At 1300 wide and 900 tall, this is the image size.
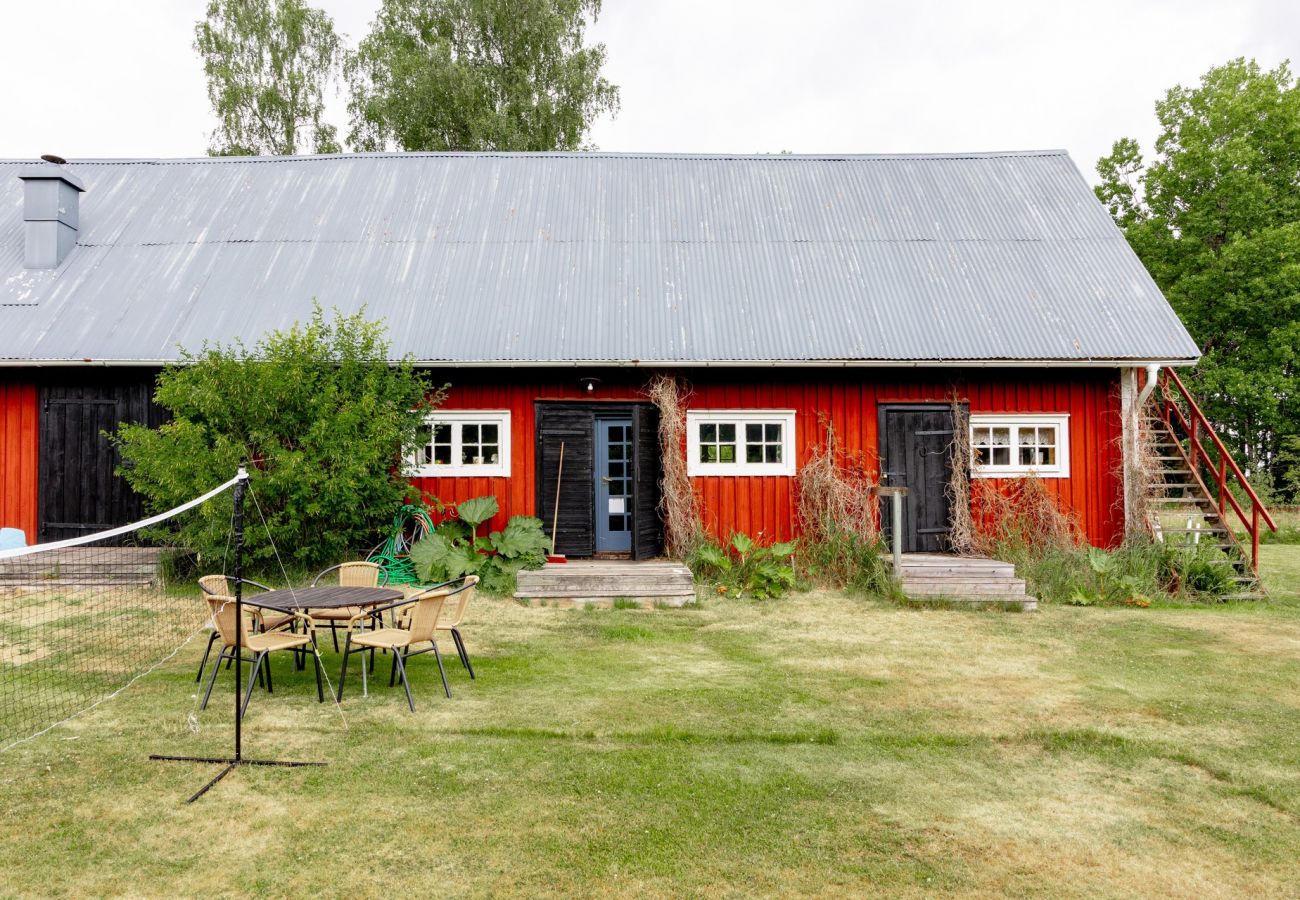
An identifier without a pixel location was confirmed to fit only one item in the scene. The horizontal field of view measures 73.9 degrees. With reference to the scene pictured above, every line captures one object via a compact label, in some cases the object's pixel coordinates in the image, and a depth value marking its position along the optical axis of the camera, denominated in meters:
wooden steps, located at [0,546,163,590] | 9.74
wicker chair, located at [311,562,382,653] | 6.75
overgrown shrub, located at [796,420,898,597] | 9.79
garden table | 5.38
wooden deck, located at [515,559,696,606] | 9.14
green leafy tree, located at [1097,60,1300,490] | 22.50
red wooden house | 10.73
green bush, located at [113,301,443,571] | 8.98
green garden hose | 10.02
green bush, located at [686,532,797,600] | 9.55
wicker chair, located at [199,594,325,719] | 5.34
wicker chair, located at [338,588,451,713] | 5.44
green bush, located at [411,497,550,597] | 9.52
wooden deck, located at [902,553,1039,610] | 9.12
